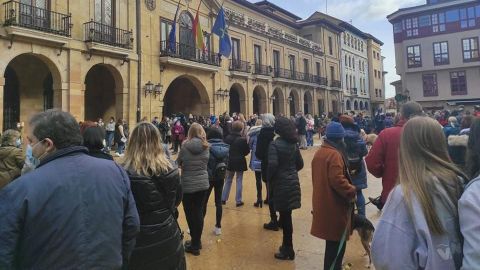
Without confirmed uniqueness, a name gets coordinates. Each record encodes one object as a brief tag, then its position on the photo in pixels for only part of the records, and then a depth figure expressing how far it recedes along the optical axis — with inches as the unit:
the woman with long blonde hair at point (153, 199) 119.3
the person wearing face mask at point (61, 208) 73.4
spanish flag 780.6
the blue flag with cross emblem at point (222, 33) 771.4
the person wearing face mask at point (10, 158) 200.4
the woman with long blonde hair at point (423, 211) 69.0
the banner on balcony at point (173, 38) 772.6
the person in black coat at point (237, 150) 284.4
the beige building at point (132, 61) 618.5
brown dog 176.9
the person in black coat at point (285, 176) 188.1
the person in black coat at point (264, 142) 243.3
